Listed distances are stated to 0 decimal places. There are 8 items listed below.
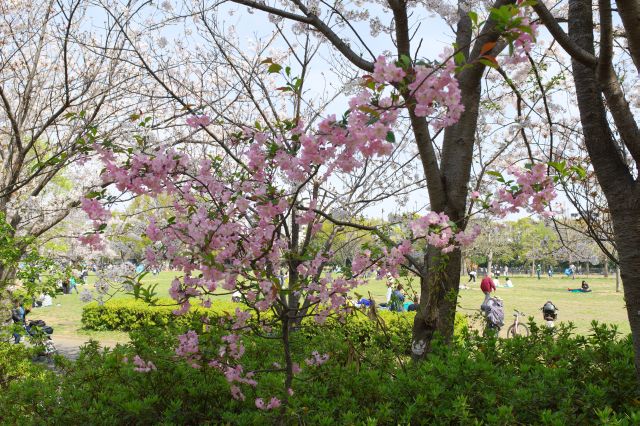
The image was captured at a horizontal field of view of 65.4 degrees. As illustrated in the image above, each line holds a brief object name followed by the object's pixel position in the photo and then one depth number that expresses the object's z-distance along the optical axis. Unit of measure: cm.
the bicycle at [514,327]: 1032
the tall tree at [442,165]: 373
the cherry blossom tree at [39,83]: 612
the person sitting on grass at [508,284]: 3090
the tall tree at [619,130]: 284
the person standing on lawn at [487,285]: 1050
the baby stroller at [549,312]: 1230
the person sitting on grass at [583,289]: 2678
